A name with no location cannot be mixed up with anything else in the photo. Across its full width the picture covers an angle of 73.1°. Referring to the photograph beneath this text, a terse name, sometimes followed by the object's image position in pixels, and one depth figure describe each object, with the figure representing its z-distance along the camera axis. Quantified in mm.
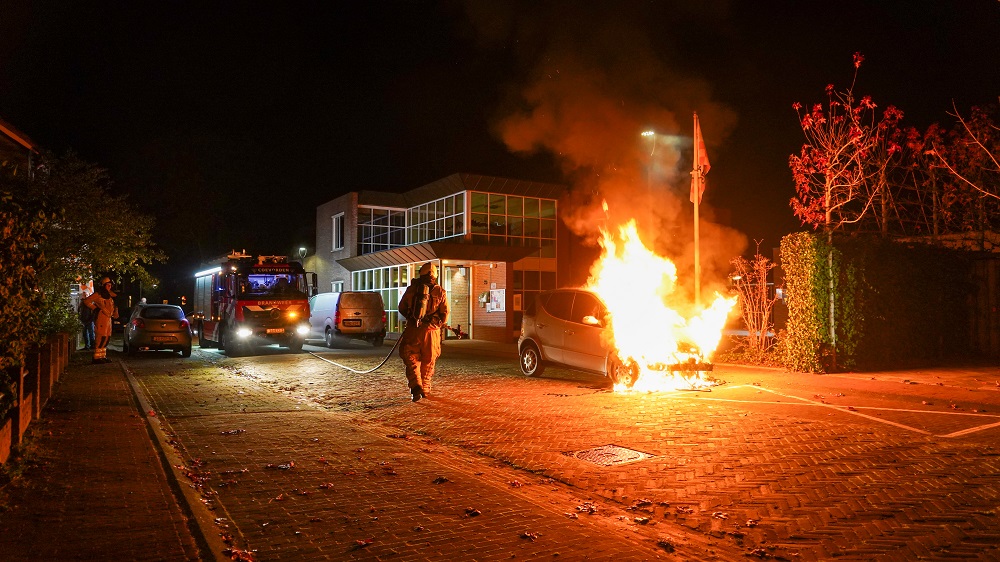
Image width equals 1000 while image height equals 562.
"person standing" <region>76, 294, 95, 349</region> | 21547
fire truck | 20344
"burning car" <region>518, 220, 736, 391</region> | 12156
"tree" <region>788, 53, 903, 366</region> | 17984
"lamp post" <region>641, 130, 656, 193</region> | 18775
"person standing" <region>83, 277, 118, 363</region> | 16859
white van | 24641
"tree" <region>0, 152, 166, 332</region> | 16125
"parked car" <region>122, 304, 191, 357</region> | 20000
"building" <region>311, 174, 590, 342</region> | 30219
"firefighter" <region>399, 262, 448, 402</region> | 11102
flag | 16250
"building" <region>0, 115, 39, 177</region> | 15561
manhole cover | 7145
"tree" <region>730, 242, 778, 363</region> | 17188
